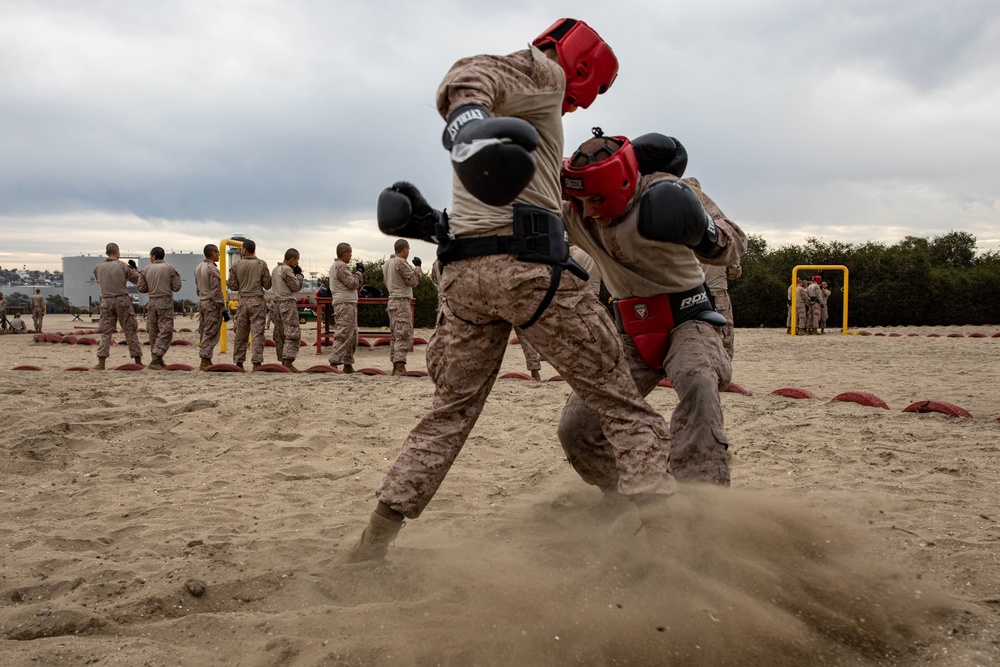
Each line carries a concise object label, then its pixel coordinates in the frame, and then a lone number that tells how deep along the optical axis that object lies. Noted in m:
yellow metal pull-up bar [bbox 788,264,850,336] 20.11
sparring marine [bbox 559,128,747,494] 3.01
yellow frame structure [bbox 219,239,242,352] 13.69
